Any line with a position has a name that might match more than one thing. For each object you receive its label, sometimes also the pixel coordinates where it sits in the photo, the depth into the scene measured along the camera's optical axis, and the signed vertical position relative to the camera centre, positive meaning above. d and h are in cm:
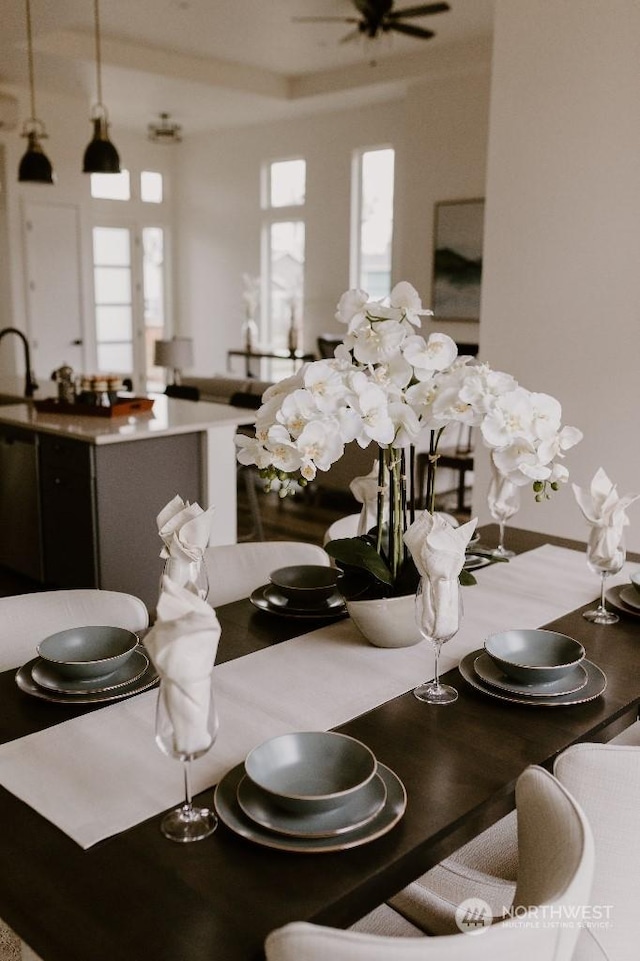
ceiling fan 535 +175
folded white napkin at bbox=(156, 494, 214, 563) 155 -39
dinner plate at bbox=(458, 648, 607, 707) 148 -63
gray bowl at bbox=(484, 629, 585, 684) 153 -60
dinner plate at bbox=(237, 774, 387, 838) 110 -63
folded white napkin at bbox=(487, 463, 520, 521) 213 -45
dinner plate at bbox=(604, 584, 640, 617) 191 -63
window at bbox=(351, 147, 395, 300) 848 +82
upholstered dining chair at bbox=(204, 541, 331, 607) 227 -65
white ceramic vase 166 -57
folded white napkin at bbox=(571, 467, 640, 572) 182 -43
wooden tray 416 -48
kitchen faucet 479 -42
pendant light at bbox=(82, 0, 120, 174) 501 +83
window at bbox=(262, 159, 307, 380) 939 +55
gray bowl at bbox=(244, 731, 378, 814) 118 -61
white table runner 121 -65
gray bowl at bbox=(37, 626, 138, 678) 153 -61
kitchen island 375 -79
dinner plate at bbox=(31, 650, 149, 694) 151 -63
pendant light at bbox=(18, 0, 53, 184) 546 +83
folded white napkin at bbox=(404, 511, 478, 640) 140 -40
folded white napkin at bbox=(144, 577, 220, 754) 104 -41
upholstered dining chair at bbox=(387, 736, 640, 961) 121 -71
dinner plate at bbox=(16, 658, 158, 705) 148 -64
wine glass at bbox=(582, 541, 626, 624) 183 -51
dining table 98 -65
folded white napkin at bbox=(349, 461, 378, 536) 190 -39
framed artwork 743 +42
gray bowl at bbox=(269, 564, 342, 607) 190 -60
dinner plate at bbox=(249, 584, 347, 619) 187 -62
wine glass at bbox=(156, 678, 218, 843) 106 -50
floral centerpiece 148 -16
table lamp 858 -46
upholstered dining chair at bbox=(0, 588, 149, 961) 185 -65
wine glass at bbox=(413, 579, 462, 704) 144 -64
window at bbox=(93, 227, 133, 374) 984 +7
